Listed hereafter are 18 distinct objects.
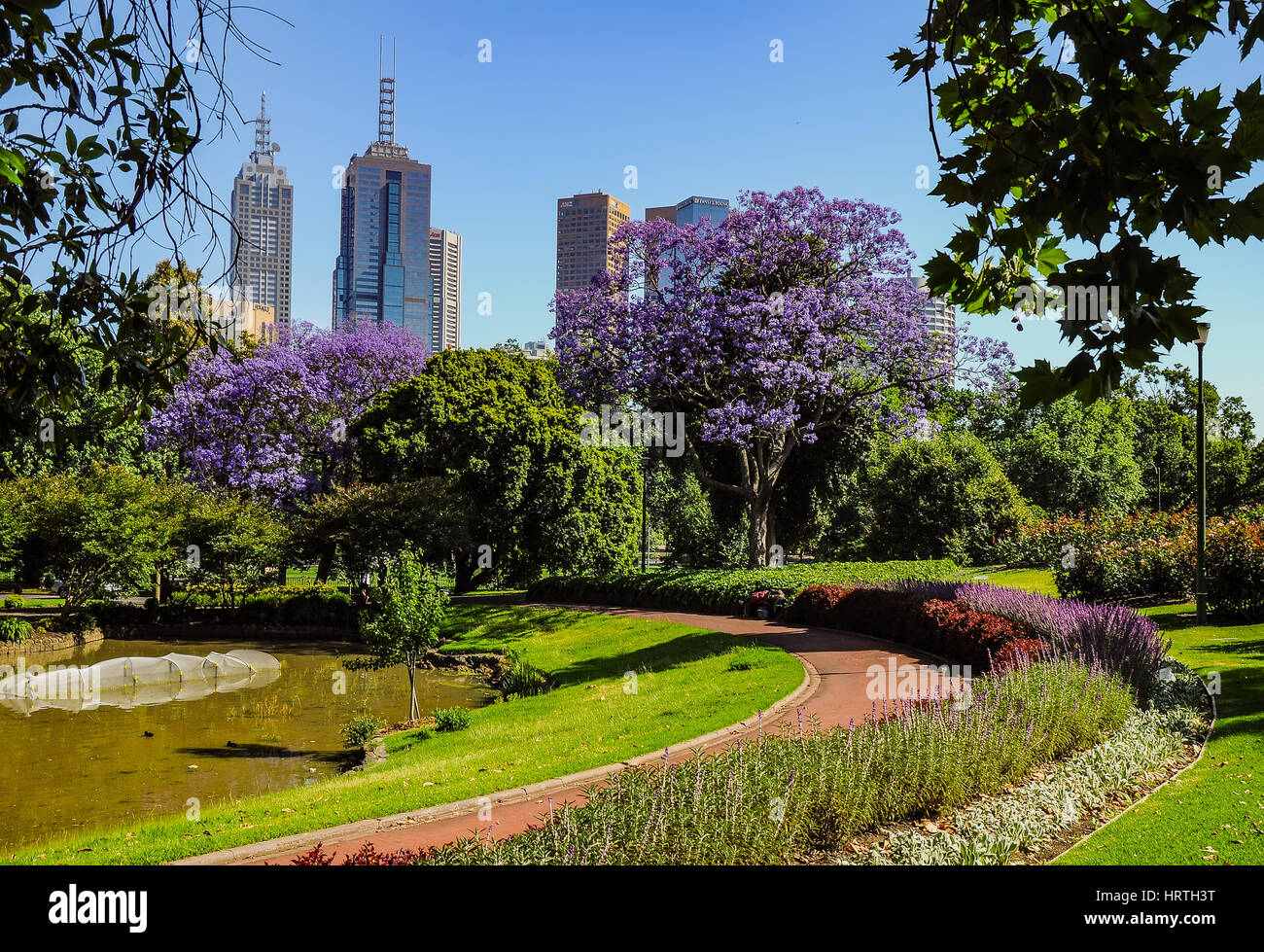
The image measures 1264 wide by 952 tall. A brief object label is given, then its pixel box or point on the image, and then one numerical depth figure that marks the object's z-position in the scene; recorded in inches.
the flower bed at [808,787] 227.0
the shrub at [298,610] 1145.4
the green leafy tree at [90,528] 975.0
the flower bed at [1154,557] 713.0
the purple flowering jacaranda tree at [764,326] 982.4
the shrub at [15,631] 912.9
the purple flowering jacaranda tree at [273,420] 1301.7
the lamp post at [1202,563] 685.3
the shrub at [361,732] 574.6
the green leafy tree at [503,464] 1205.1
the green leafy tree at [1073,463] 1658.5
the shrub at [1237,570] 705.0
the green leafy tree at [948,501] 1423.5
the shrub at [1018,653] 444.4
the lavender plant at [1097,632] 450.6
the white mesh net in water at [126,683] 705.0
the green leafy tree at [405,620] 634.2
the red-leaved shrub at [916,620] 515.8
